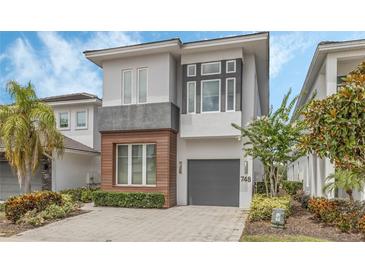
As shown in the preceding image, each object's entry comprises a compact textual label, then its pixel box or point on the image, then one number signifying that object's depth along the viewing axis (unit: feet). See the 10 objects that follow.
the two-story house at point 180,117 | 42.06
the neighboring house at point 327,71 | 36.14
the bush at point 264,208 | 30.73
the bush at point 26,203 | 31.91
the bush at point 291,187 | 59.82
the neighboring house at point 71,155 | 50.44
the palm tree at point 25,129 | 34.65
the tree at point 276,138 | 35.58
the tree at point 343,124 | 24.25
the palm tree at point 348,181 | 28.43
